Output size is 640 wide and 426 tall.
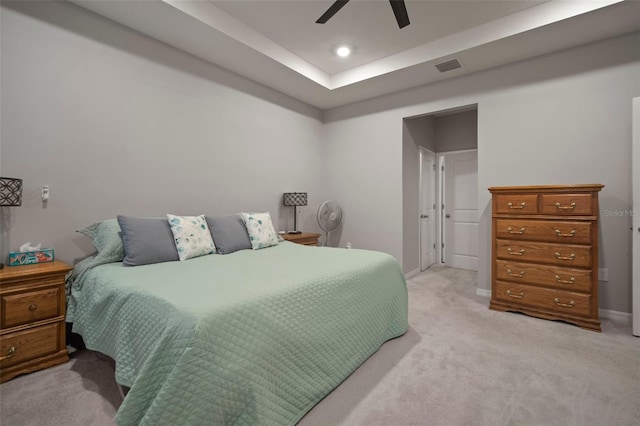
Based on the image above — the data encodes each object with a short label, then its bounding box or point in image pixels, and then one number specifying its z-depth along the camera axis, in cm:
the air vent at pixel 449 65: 331
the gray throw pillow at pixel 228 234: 271
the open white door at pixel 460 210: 487
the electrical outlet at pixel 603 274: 282
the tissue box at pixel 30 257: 203
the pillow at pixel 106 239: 221
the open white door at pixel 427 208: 475
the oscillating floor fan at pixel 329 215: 440
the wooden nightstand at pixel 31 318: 180
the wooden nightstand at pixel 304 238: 378
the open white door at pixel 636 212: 241
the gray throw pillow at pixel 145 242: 217
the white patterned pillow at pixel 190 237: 241
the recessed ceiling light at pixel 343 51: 338
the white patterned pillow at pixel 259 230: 295
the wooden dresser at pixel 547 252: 257
